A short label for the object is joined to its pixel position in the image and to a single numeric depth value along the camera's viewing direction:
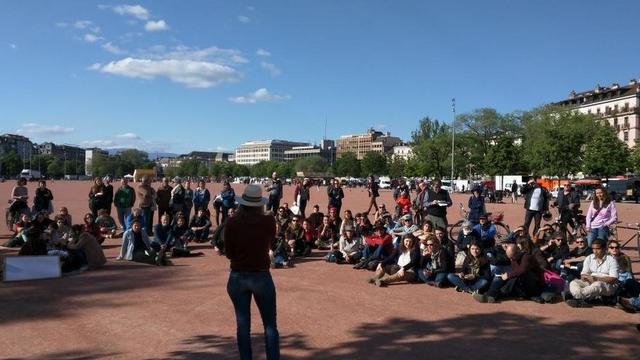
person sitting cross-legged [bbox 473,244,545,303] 8.23
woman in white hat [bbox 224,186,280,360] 4.43
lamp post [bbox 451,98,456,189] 75.38
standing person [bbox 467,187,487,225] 14.04
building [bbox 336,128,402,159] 195.75
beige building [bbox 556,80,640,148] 90.75
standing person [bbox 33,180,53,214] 15.01
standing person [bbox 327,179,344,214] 17.72
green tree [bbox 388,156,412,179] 106.23
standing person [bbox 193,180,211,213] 16.45
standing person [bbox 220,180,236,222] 15.21
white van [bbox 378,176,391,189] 79.12
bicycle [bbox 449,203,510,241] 13.57
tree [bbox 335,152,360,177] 128.62
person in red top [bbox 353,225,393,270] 10.98
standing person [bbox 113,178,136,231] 15.00
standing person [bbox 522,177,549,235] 13.45
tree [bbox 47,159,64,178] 155.75
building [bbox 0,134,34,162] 188.25
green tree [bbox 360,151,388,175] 118.12
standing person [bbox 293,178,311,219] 17.44
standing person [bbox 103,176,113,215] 15.70
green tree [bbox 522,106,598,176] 54.97
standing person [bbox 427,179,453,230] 13.02
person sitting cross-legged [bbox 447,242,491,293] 8.67
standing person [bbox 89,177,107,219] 15.55
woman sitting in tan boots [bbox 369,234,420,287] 9.51
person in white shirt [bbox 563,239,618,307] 7.90
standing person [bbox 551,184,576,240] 14.61
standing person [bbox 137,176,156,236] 14.25
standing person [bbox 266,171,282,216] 16.53
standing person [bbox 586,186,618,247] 10.58
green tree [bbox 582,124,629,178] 50.47
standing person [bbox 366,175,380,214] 20.39
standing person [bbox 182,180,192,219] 15.76
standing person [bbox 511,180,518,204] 38.03
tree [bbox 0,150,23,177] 139.38
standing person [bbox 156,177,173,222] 14.83
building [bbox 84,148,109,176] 174.12
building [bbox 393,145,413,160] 179.62
